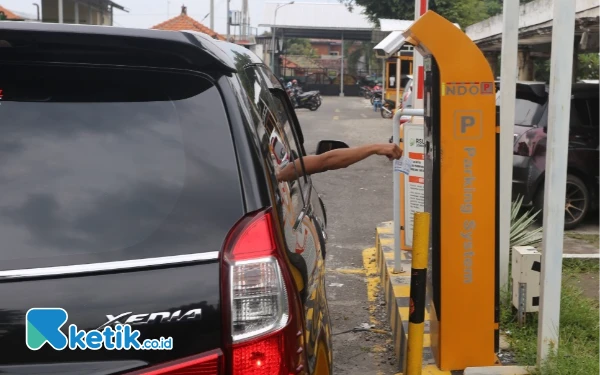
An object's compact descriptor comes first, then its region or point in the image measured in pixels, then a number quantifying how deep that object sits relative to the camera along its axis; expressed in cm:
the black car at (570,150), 827
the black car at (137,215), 187
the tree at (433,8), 3086
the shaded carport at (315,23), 5069
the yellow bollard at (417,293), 359
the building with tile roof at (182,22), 3847
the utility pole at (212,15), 3594
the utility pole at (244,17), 4978
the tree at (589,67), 2950
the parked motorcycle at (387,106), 2976
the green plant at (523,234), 608
